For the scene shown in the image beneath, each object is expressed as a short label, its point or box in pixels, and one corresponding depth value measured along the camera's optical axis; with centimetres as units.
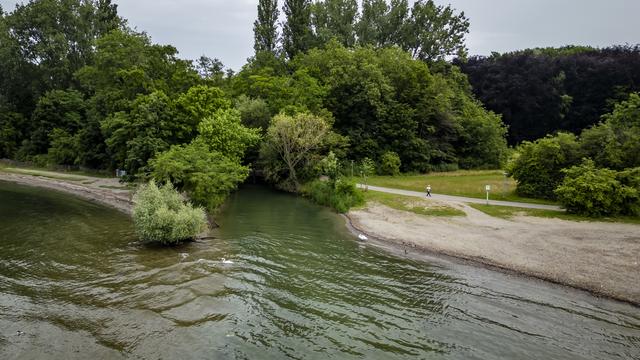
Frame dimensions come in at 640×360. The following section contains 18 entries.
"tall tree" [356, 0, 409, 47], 7794
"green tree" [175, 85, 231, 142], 4492
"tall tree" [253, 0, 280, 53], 7475
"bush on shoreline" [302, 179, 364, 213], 3834
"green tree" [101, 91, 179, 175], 4241
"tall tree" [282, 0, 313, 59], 7412
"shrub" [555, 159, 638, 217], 3069
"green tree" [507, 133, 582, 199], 3766
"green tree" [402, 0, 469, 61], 7562
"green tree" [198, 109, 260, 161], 3966
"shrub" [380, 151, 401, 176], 5681
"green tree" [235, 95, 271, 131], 5044
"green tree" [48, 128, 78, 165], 6201
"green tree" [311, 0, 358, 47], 7906
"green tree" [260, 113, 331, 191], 4559
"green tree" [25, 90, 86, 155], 6906
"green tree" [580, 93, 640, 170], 3422
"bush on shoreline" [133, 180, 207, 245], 2408
